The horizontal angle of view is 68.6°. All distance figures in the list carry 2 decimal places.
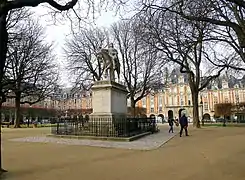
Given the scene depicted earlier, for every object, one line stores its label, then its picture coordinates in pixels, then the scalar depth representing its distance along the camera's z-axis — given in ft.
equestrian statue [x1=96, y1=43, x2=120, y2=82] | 47.74
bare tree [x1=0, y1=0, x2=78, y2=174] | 16.65
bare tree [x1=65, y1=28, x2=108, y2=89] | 80.29
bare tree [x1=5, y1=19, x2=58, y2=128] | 68.82
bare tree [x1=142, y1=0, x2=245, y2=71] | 20.27
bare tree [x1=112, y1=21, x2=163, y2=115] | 82.69
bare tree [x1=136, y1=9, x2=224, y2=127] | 30.76
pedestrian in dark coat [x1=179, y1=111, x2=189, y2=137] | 47.94
